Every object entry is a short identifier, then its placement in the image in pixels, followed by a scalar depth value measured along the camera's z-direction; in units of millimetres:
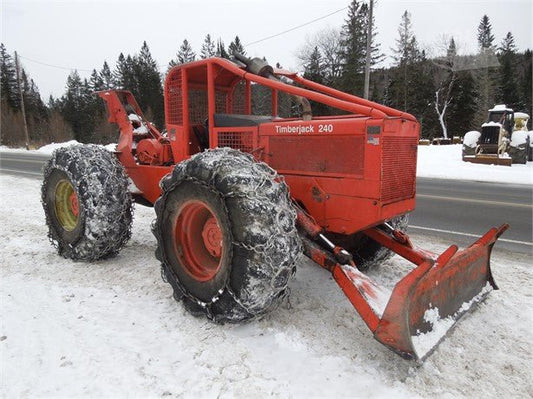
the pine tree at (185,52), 67956
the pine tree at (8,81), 61562
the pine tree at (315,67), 49188
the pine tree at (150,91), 52531
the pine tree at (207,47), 65812
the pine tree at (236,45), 55697
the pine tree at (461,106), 45812
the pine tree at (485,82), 40125
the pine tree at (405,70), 46219
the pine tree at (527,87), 46419
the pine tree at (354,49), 44281
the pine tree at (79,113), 57594
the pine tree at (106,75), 77331
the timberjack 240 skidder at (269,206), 2855
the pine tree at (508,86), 46375
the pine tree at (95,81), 73862
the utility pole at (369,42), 18797
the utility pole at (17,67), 35606
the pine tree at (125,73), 61562
